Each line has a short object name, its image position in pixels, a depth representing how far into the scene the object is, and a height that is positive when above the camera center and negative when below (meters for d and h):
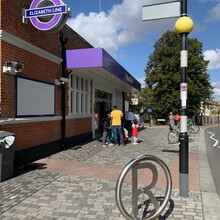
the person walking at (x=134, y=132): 9.84 -0.97
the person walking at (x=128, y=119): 14.44 -0.56
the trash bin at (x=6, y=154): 4.70 -0.96
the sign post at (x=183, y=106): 3.94 +0.08
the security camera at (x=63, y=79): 7.81 +1.10
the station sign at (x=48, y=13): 5.89 +2.60
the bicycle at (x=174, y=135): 10.99 -1.27
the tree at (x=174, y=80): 29.01 +4.13
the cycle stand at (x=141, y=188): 2.67 -1.02
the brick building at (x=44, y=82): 5.67 +0.90
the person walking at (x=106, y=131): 9.30 -0.90
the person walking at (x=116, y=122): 9.24 -0.49
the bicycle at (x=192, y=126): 15.03 -1.06
